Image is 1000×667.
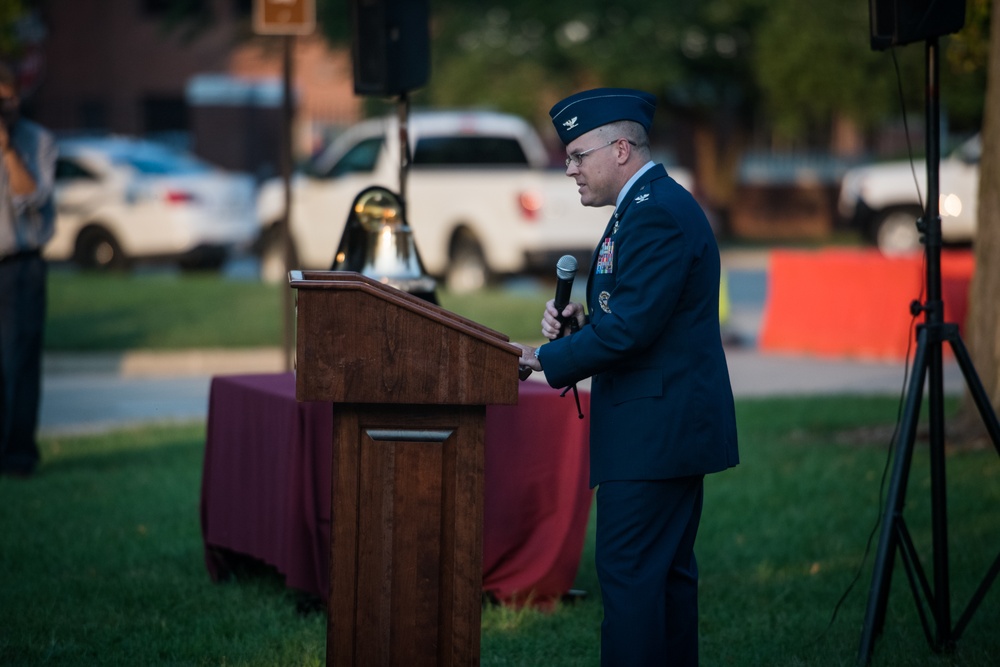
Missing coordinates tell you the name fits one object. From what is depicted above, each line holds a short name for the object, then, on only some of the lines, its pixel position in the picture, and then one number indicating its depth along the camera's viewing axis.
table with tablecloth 10.73
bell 12.29
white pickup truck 35.34
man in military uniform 7.78
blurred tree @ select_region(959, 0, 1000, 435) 16.78
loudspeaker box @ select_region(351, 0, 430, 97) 14.86
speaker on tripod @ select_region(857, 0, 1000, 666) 9.73
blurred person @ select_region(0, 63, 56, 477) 15.50
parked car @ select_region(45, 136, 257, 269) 40.78
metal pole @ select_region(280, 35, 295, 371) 19.95
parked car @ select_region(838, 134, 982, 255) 43.03
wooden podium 7.84
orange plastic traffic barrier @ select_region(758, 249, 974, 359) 26.06
